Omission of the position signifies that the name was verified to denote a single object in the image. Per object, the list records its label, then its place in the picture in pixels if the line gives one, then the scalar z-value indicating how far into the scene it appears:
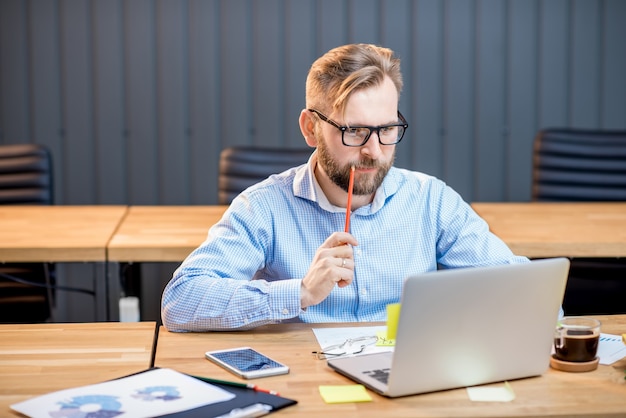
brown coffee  2.45
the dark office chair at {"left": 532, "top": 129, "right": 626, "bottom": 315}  4.32
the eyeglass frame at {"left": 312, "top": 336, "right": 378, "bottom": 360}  2.53
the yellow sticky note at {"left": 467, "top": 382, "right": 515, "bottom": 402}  2.32
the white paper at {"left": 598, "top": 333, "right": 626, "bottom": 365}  2.52
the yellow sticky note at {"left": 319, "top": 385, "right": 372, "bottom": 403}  2.31
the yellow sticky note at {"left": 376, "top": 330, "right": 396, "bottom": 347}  2.58
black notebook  2.25
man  2.69
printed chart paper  2.26
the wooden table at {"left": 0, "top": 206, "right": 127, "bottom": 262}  3.39
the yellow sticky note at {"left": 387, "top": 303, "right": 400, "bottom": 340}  2.31
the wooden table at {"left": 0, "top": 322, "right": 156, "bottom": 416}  2.40
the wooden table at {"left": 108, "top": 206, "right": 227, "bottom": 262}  3.41
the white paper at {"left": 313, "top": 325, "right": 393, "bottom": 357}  2.57
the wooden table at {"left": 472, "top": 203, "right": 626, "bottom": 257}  3.45
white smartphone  2.43
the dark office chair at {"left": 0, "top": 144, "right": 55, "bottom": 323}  3.86
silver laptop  2.27
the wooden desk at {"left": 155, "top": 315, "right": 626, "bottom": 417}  2.27
